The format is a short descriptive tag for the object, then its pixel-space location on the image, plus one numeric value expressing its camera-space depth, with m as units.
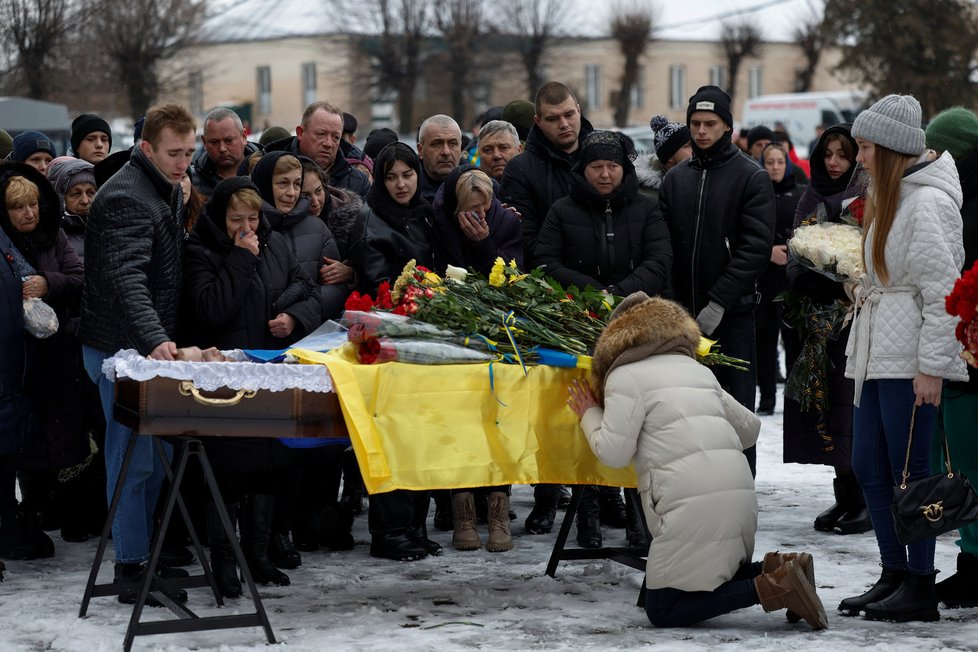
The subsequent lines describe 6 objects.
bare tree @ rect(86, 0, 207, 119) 31.06
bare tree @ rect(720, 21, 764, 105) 47.03
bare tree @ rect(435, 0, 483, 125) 40.59
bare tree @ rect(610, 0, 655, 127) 43.16
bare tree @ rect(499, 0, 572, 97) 41.69
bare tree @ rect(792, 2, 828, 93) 47.53
